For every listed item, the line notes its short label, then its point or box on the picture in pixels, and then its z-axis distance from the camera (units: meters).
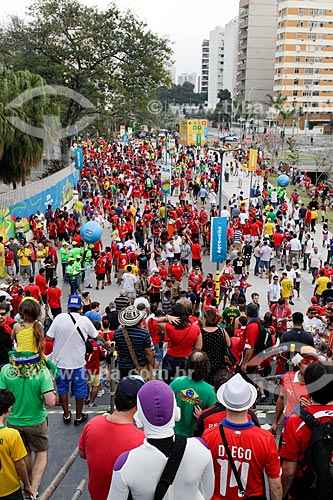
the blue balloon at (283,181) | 26.11
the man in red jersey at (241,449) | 3.07
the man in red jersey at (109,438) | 2.98
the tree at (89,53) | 30.94
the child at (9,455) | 3.44
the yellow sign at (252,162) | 24.23
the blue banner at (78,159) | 27.08
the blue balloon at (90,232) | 13.52
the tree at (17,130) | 21.08
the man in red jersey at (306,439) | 3.23
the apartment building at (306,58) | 79.88
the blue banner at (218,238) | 12.35
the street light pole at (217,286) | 12.31
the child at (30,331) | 4.50
